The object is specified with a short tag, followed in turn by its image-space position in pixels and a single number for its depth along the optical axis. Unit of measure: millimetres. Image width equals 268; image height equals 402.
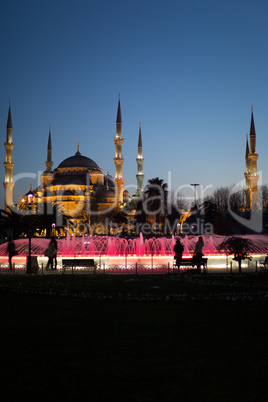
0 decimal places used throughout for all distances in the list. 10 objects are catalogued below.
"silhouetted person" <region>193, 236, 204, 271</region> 16800
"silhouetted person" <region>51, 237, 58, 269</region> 18097
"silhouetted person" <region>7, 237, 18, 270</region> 17719
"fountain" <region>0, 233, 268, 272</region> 25062
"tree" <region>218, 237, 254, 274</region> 16203
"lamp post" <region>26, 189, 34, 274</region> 16442
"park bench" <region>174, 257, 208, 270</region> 16922
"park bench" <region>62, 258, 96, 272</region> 17366
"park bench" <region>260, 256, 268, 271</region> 17281
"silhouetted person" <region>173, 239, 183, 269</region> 17462
